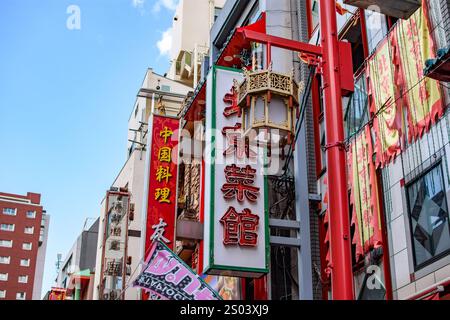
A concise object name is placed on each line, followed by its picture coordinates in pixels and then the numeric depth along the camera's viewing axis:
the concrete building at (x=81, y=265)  49.22
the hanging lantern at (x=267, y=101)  10.62
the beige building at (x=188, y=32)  42.59
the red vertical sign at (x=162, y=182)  18.17
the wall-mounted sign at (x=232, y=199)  15.56
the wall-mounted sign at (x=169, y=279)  11.61
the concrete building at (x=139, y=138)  37.75
